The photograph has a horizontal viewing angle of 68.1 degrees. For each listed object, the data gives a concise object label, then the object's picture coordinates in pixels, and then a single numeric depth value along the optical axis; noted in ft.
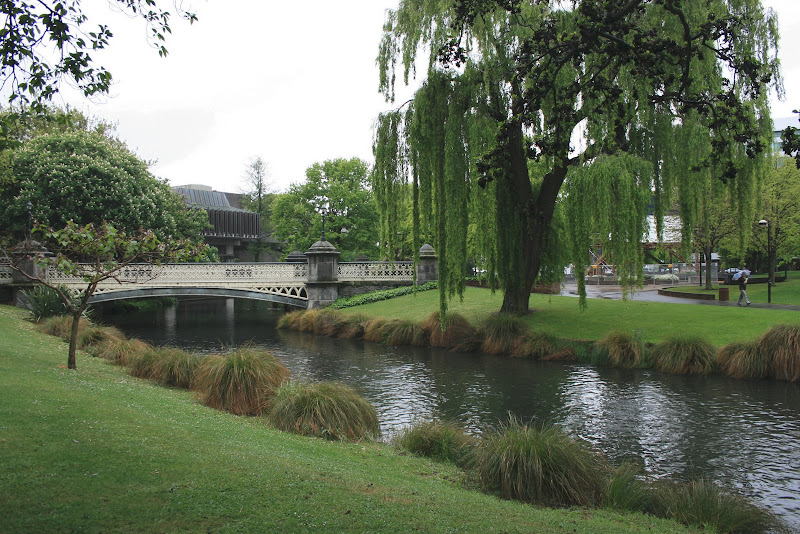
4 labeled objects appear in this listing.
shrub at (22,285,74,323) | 65.44
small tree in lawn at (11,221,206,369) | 33.99
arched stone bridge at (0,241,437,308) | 90.94
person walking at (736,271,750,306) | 69.18
